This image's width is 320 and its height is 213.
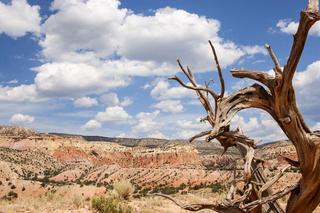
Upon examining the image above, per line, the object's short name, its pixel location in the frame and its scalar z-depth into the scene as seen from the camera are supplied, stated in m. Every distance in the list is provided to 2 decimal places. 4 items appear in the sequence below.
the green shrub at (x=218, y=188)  32.17
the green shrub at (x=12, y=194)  38.97
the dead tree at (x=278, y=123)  4.59
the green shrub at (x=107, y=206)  16.20
